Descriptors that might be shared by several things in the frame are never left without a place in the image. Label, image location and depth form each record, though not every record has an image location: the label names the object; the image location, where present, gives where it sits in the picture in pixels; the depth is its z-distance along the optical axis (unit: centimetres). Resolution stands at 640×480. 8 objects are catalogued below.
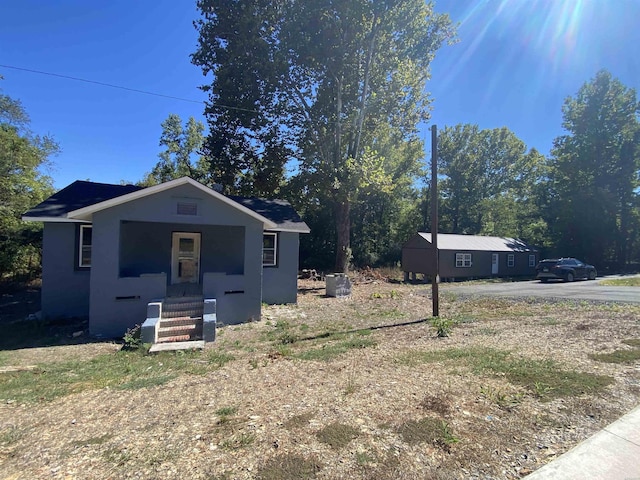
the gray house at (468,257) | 2288
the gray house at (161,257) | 861
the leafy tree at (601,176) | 3284
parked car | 2189
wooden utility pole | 962
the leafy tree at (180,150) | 3052
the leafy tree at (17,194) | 1474
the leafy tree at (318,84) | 1831
